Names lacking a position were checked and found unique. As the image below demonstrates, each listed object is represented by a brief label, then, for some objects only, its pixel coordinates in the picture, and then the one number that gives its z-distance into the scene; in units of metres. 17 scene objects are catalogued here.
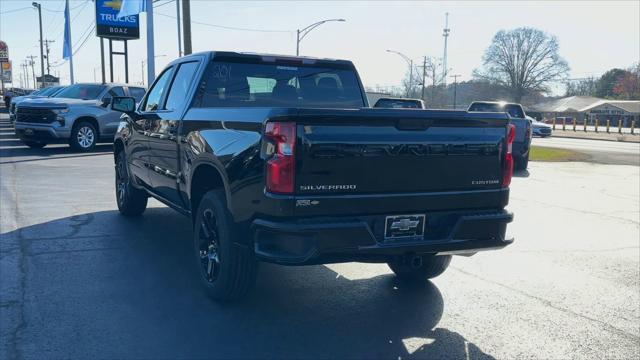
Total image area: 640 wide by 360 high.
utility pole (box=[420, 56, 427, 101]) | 64.18
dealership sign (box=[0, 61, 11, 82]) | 58.60
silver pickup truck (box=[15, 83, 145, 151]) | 15.63
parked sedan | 36.56
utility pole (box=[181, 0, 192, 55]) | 20.36
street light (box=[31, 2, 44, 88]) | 58.36
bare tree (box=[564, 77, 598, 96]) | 114.94
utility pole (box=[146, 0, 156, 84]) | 20.81
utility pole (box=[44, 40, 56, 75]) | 106.51
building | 77.19
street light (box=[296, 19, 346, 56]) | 32.99
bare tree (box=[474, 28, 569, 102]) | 90.06
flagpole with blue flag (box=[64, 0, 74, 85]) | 41.78
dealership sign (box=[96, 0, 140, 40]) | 30.30
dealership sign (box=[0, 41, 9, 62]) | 52.03
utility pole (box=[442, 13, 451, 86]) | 72.61
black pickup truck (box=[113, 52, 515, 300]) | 3.65
